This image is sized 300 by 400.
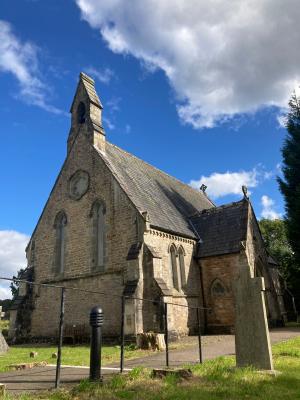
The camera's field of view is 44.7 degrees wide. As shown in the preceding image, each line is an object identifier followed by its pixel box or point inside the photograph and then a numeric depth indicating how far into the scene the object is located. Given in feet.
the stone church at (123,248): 63.31
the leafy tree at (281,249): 104.72
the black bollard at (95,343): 24.40
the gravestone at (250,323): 28.14
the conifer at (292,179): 90.17
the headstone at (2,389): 19.93
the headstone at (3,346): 55.18
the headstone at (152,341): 48.26
